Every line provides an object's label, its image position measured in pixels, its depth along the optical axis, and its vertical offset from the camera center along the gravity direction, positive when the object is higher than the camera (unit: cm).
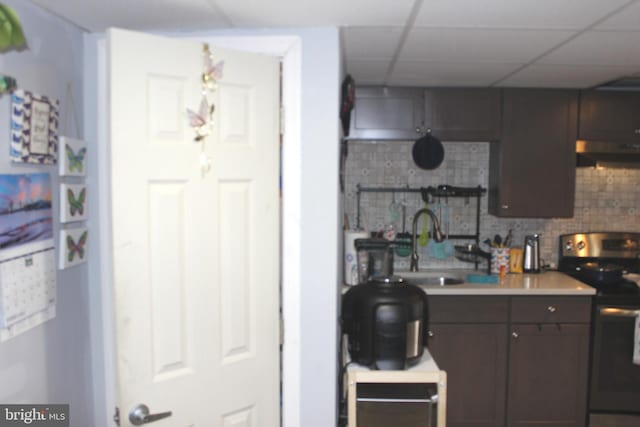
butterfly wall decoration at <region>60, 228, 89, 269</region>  173 -22
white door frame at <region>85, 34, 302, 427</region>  185 -16
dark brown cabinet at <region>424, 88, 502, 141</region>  318 +48
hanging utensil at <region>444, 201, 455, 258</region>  350 -34
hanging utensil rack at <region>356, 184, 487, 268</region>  339 -3
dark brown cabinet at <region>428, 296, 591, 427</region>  296 -100
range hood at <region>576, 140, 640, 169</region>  318 +23
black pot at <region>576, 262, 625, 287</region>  307 -52
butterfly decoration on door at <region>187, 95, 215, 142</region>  161 +21
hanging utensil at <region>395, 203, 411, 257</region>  347 -37
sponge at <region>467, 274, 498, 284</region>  312 -56
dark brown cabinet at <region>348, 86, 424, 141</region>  318 +48
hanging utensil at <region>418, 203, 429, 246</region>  348 -31
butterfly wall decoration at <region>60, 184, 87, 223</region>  172 -6
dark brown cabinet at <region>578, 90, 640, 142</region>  317 +47
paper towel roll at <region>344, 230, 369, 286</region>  286 -40
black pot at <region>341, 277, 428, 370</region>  194 -53
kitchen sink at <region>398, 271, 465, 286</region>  329 -59
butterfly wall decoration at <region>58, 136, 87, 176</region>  171 +9
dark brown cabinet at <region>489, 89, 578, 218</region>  318 +23
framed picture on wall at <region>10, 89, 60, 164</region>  149 +17
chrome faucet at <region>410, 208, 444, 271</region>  343 -30
